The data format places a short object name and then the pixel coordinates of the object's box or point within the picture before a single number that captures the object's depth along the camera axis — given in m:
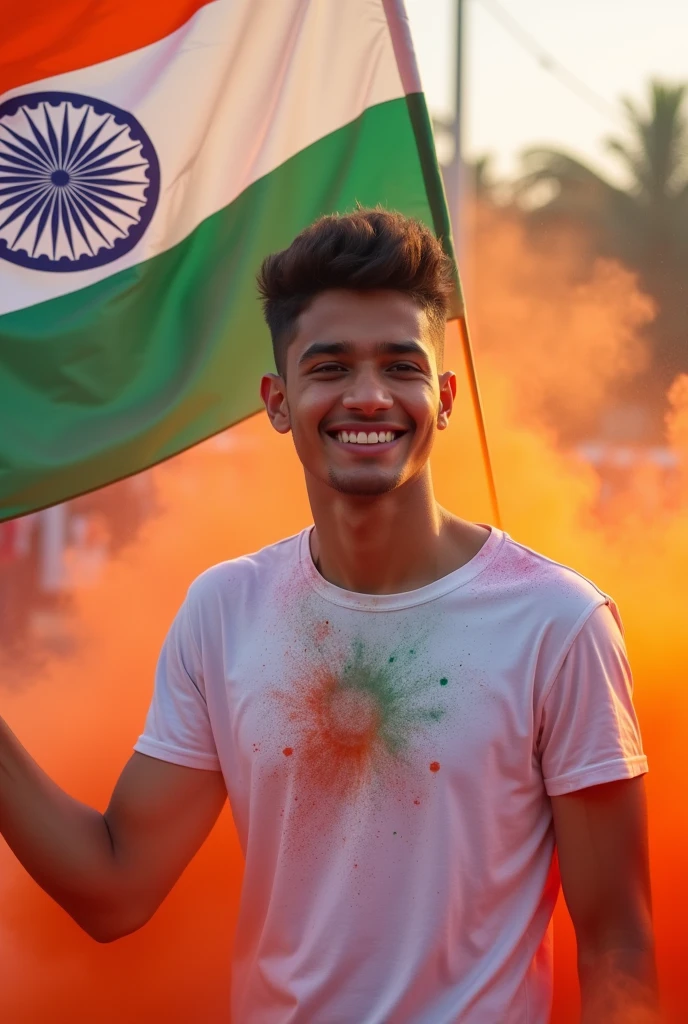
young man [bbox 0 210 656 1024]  2.45
